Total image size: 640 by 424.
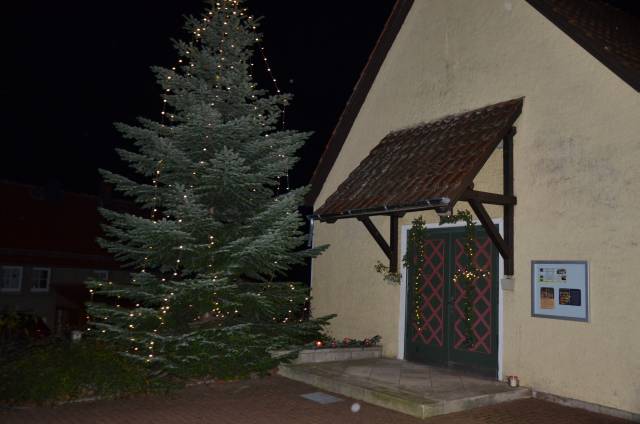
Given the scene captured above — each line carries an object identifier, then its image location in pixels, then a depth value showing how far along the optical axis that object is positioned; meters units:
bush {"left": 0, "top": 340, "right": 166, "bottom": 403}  7.36
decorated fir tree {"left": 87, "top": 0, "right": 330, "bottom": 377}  8.88
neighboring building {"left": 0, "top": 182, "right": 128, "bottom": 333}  22.77
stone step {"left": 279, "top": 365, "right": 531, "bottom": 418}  7.00
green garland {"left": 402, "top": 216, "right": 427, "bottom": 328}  10.13
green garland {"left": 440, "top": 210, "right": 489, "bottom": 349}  9.09
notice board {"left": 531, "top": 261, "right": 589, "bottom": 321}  7.64
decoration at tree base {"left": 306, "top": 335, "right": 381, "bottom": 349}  10.72
